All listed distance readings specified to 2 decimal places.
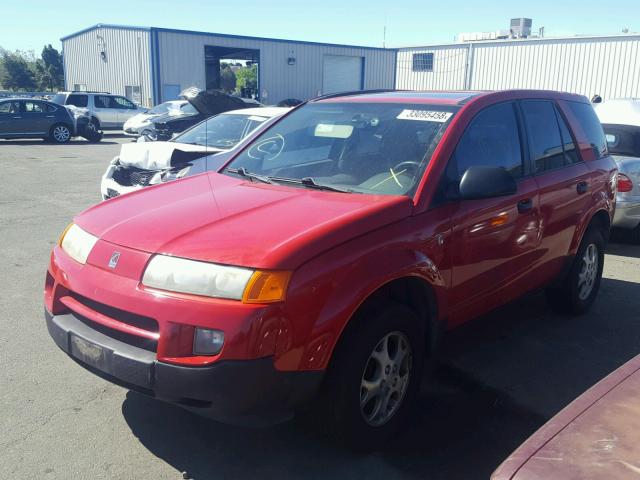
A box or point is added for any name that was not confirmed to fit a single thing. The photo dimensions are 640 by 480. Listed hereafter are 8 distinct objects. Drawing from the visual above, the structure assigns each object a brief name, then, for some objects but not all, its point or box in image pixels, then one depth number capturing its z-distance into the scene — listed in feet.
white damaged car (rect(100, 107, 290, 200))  21.12
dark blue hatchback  66.13
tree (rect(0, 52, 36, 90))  196.75
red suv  8.48
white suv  81.20
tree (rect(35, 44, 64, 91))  203.62
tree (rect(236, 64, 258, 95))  223.12
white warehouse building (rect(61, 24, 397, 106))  102.63
